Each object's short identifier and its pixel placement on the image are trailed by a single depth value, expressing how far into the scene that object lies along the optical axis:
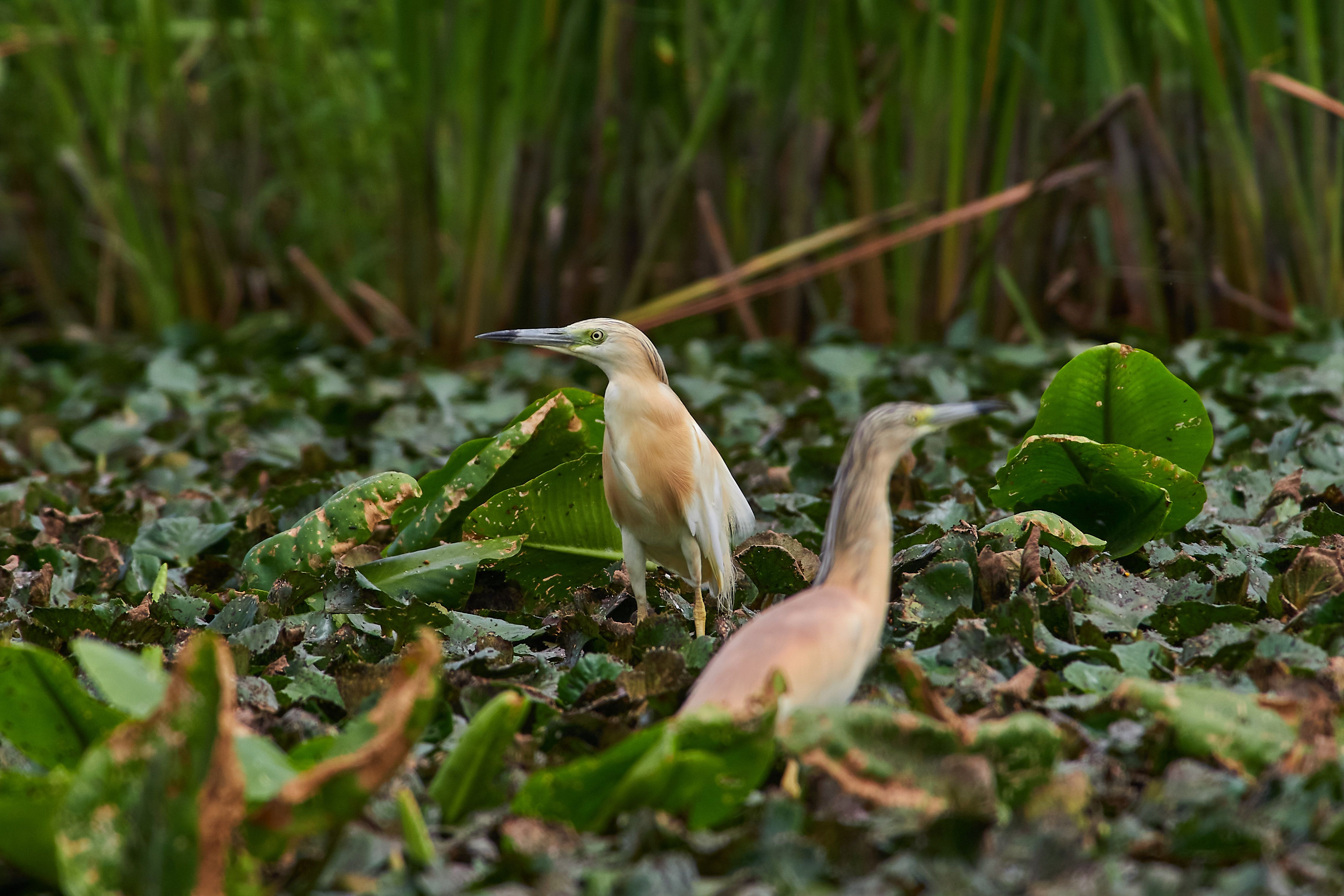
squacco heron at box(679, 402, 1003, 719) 12.85
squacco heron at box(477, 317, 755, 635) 13.17
